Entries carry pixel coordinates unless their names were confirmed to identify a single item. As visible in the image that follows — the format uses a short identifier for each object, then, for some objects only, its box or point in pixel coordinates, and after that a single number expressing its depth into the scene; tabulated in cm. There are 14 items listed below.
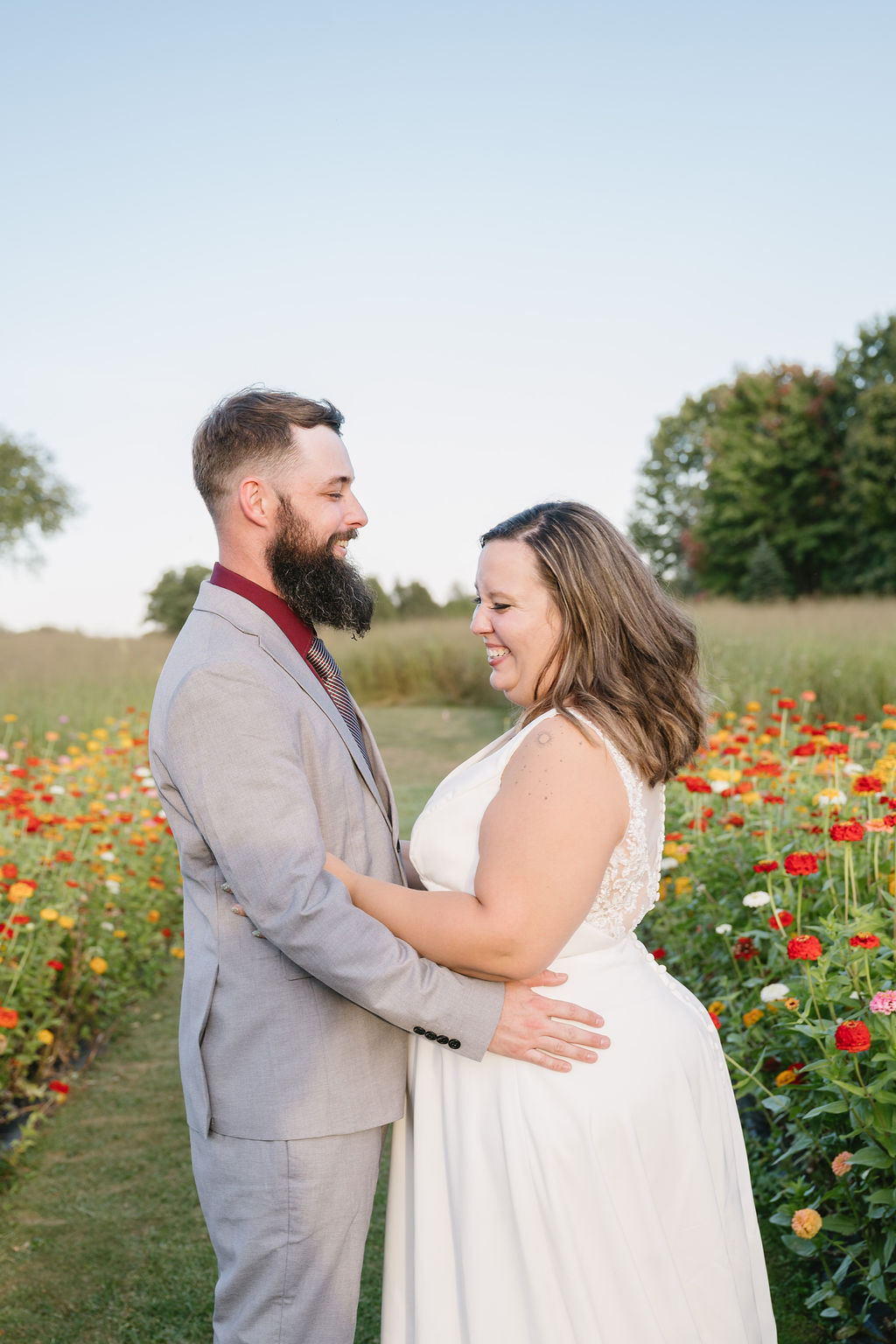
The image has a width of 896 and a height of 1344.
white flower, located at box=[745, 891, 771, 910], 286
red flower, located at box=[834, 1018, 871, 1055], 207
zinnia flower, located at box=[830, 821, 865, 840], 244
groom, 173
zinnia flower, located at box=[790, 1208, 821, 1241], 229
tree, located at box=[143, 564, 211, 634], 2244
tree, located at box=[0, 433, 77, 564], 2519
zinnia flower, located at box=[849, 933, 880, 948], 225
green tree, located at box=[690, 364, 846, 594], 3206
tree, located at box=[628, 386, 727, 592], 4153
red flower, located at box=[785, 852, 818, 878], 247
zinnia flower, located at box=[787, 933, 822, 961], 222
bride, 176
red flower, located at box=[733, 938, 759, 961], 305
